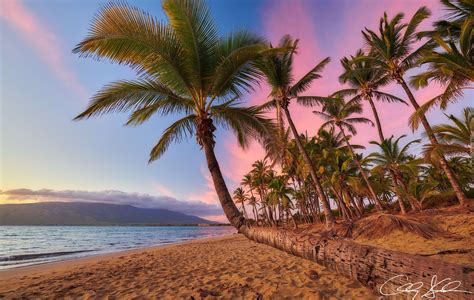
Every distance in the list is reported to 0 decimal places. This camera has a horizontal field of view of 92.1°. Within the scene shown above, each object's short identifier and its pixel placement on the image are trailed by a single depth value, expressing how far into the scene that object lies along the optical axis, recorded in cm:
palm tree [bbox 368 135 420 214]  1933
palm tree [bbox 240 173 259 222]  4709
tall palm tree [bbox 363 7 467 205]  1396
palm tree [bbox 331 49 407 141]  1812
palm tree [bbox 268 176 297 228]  3169
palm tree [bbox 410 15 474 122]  893
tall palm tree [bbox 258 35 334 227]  1376
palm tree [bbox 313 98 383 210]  2164
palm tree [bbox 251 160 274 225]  4225
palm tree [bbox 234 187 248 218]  5625
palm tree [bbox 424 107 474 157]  1137
